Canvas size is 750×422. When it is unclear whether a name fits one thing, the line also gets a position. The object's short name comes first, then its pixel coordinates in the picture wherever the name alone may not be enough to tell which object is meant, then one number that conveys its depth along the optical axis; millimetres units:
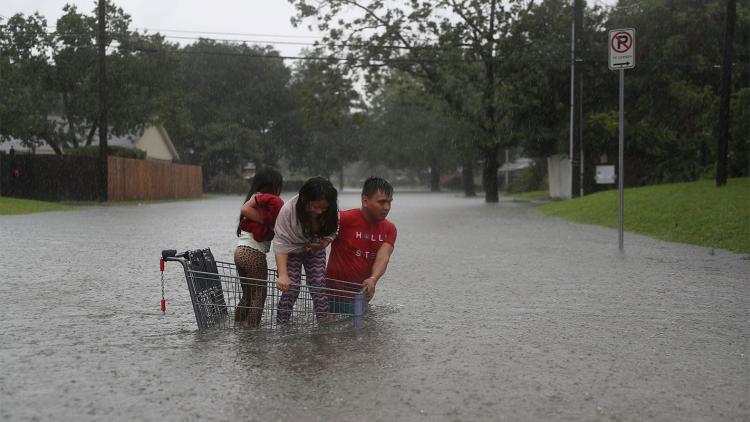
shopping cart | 5715
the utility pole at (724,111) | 21094
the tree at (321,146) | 79062
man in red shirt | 6102
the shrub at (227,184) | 62281
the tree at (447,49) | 36375
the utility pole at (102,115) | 32156
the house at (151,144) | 47062
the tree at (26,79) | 34719
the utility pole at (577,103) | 28547
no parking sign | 12055
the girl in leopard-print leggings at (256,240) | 5930
